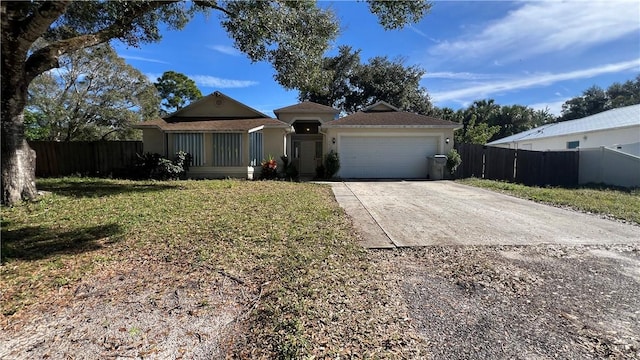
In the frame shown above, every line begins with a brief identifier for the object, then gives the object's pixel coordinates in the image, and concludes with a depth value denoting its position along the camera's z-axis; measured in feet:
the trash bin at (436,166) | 46.21
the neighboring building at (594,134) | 52.54
